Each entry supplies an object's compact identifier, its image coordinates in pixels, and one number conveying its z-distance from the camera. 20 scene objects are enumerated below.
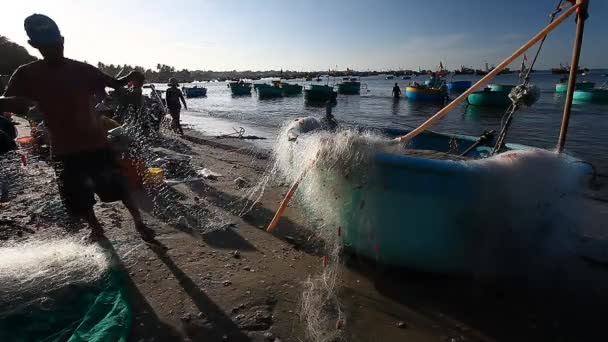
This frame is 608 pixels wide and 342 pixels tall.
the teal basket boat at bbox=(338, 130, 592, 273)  2.69
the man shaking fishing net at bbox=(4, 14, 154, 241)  2.89
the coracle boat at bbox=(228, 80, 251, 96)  56.59
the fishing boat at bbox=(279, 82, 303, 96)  49.62
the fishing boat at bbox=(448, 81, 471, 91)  48.84
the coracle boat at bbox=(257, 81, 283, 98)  46.97
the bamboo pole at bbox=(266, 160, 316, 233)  2.99
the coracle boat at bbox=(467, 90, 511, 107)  30.92
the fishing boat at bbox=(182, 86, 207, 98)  55.01
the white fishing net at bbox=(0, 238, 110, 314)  2.71
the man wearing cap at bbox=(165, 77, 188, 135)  12.16
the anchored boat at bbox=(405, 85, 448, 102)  34.16
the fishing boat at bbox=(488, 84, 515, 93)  33.44
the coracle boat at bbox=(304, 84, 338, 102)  38.69
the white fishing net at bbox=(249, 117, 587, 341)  2.66
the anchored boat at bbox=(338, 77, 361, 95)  51.19
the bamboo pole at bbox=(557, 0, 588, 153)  2.95
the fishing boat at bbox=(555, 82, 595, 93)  41.31
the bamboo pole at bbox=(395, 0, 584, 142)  2.92
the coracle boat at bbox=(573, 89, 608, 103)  31.17
